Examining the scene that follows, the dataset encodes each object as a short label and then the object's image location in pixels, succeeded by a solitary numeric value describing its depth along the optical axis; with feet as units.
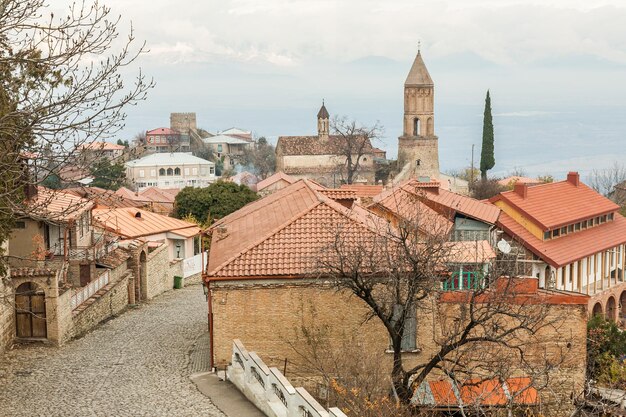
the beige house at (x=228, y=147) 573.33
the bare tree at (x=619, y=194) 276.72
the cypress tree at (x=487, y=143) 318.24
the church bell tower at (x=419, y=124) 342.44
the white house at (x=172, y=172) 451.57
